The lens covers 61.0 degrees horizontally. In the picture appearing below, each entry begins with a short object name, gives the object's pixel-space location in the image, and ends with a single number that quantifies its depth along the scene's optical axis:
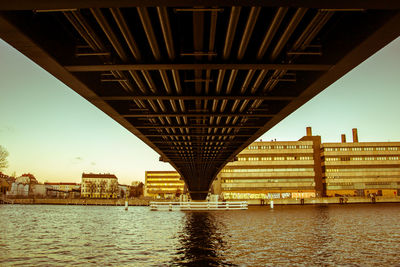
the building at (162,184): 189.62
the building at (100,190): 181.21
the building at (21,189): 173.60
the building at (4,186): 153.43
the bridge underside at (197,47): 7.88
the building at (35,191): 195.14
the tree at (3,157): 77.44
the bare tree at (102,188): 176.30
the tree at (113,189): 182.25
